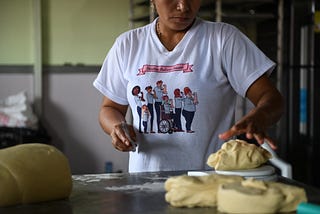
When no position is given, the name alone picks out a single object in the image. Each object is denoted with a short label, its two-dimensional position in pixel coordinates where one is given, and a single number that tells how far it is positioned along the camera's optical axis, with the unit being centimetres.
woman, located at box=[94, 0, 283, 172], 131
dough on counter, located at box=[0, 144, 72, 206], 91
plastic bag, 286
